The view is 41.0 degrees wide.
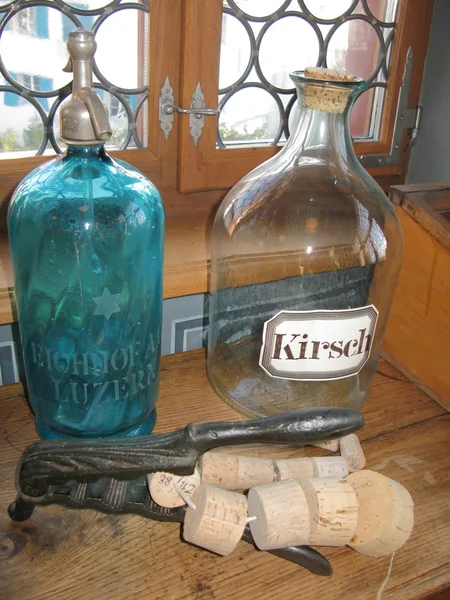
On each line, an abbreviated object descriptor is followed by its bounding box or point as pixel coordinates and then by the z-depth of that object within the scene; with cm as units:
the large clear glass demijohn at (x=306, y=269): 52
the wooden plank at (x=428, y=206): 60
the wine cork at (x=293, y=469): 48
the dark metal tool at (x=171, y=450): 41
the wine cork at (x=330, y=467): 48
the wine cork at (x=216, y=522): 40
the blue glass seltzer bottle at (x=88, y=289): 45
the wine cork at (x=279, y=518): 41
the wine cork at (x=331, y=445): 53
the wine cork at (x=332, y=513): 41
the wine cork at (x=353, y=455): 51
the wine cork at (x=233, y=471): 46
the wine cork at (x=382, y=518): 42
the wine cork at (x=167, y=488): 43
